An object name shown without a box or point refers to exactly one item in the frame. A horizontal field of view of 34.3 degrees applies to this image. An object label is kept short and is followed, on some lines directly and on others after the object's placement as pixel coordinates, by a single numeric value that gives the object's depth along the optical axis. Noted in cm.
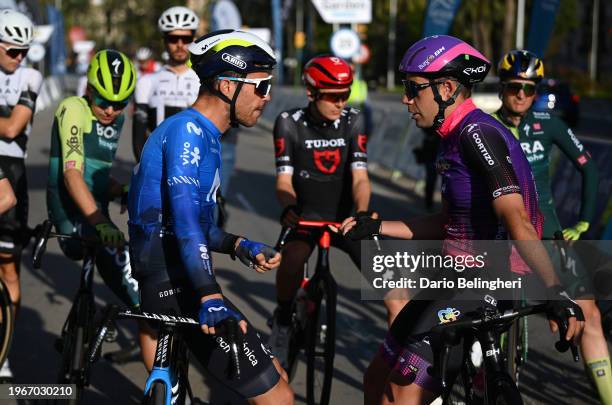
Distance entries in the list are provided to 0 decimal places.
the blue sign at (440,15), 1959
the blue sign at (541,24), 1602
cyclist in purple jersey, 410
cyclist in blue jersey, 400
